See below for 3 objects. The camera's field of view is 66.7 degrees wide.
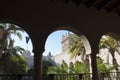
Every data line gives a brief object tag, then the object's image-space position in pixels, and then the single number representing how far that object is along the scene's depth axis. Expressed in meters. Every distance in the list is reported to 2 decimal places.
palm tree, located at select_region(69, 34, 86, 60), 7.77
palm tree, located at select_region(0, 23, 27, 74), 7.40
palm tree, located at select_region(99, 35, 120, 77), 7.39
